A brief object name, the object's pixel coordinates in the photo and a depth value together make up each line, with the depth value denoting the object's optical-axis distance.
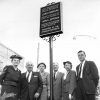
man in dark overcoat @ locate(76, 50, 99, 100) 2.45
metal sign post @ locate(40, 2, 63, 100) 2.66
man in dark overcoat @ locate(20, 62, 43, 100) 2.78
